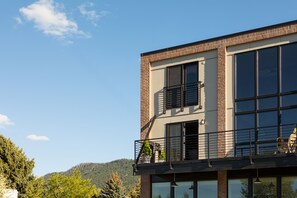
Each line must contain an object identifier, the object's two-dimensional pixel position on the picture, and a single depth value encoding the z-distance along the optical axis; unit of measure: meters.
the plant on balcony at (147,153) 25.02
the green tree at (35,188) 44.53
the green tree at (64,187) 55.44
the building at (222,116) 22.34
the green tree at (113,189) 73.62
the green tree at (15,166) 44.31
